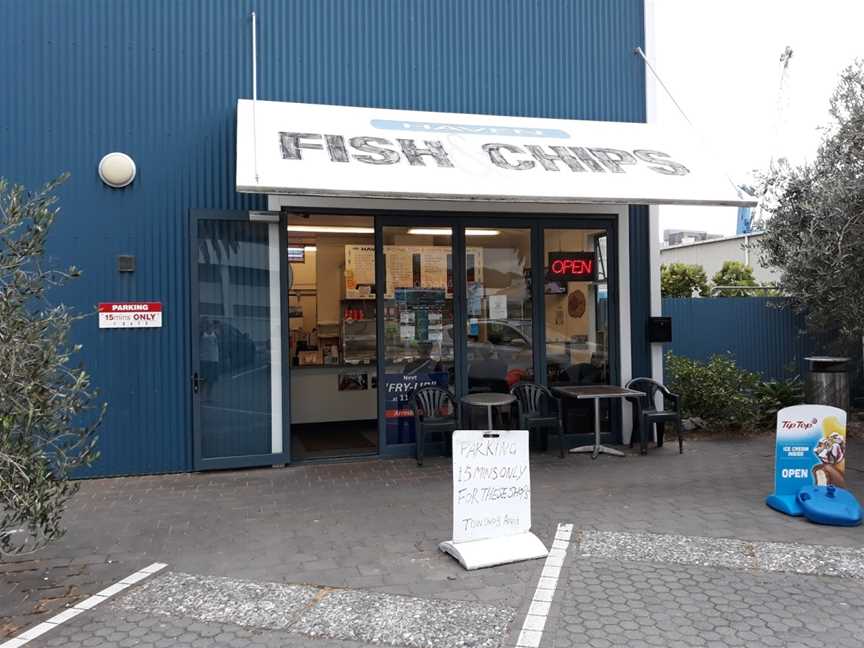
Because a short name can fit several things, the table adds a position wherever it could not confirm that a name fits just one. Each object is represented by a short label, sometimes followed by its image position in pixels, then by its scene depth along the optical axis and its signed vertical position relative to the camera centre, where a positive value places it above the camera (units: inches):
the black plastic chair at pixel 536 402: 312.8 -36.4
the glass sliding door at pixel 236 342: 282.5 -5.9
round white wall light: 271.6 +63.4
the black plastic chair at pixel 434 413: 291.6 -39.6
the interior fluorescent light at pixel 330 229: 371.9 +54.5
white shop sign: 234.4 +63.0
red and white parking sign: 273.0 +5.7
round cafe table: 282.9 -32.3
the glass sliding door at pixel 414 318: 310.0 +3.2
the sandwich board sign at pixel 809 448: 225.9 -42.4
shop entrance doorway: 374.9 -5.4
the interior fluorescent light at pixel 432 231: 312.5 +42.9
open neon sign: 327.6 +27.0
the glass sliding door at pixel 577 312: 327.6 +5.1
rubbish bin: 361.7 -32.8
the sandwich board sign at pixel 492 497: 186.9 -48.2
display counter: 376.2 -37.4
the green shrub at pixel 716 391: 352.8 -36.9
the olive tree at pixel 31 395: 147.6 -14.5
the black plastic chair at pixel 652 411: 307.1 -41.5
